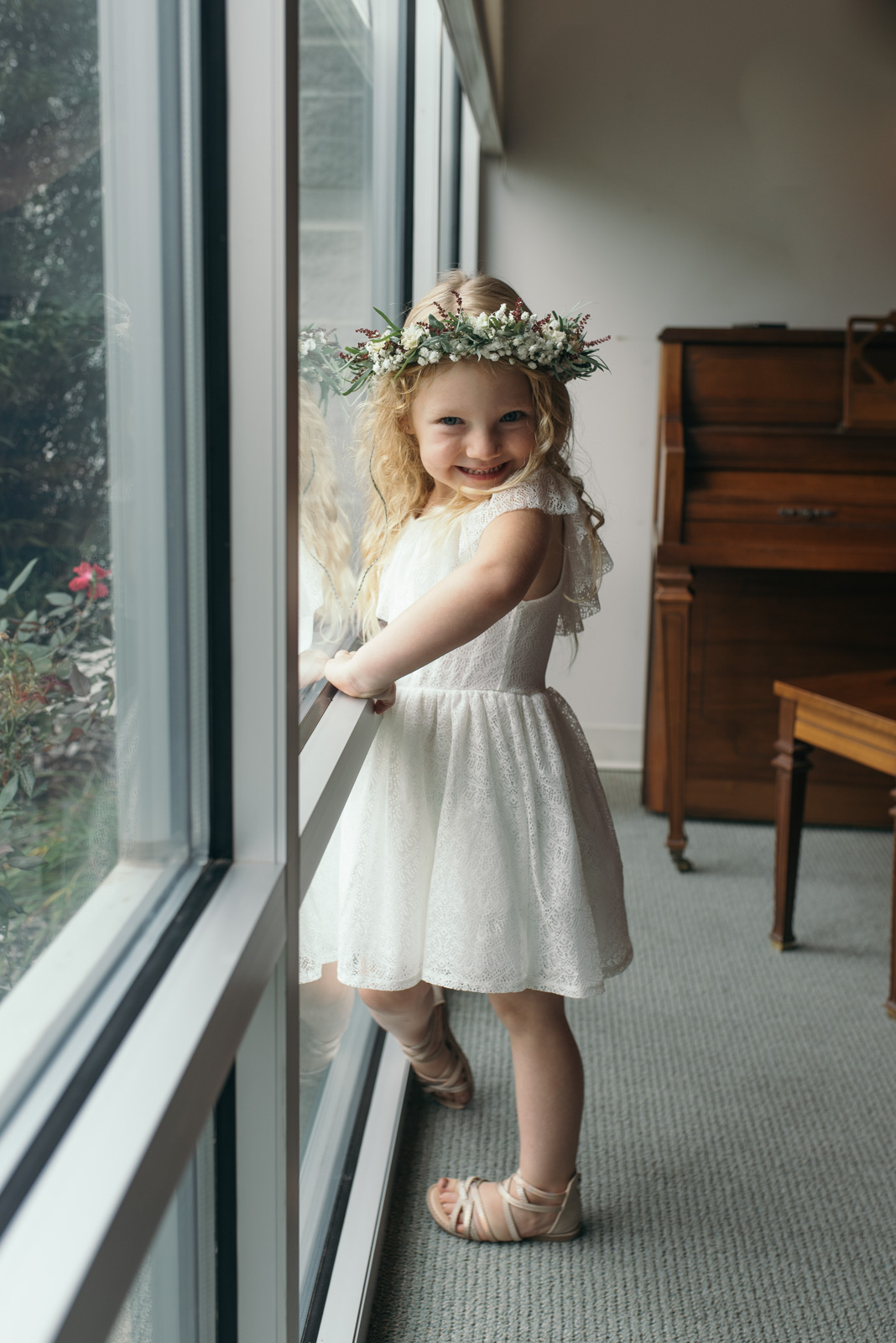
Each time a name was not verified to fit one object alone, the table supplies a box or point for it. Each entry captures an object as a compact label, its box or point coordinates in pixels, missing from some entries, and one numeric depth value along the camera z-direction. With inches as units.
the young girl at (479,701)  42.5
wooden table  76.3
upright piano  97.7
